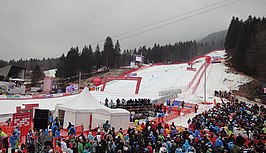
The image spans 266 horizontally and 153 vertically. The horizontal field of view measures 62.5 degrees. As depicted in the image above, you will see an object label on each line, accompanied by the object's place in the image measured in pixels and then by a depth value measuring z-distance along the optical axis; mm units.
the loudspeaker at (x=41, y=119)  8742
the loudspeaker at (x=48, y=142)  9211
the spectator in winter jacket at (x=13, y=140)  10078
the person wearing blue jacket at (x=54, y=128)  11781
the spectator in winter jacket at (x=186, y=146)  8875
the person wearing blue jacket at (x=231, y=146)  9003
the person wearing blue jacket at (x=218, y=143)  9359
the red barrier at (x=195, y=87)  33766
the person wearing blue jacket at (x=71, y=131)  11390
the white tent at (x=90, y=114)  15203
